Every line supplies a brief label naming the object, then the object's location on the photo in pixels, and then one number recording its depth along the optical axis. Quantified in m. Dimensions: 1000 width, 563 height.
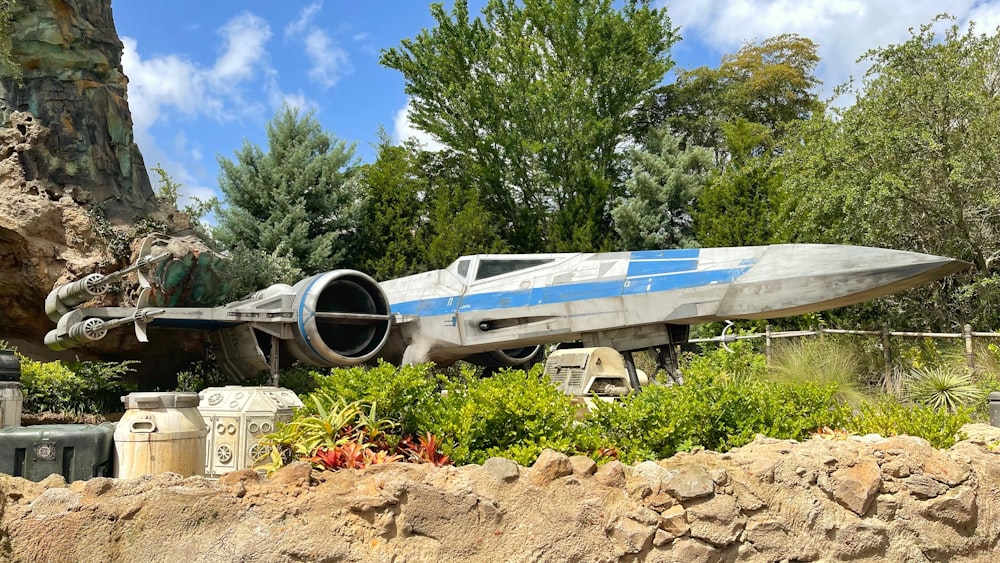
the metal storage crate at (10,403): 5.84
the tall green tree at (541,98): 24.25
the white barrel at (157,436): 4.42
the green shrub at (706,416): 5.37
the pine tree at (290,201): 22.08
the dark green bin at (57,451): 4.27
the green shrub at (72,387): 10.84
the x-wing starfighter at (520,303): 8.00
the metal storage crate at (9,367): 6.09
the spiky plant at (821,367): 10.02
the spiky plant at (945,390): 9.62
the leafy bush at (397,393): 5.42
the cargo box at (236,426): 5.48
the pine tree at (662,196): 23.77
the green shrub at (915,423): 5.70
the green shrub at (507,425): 5.02
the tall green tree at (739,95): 30.42
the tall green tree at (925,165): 13.70
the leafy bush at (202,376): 12.70
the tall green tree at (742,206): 20.11
